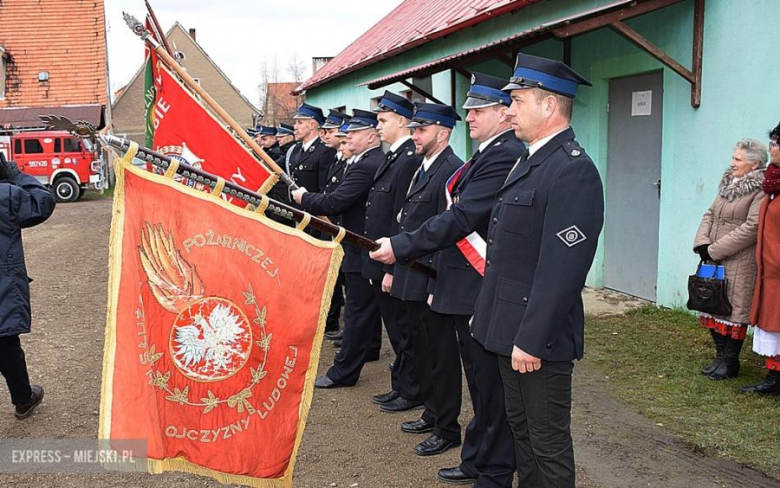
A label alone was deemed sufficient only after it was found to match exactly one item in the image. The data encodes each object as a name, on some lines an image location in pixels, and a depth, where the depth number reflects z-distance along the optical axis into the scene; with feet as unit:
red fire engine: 80.94
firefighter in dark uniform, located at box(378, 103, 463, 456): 13.93
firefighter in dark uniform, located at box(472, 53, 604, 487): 8.95
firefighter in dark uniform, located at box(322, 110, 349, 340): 19.93
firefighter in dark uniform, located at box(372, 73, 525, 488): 11.96
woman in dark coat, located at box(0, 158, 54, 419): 15.26
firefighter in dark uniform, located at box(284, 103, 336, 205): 24.36
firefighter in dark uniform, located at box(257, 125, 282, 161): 36.76
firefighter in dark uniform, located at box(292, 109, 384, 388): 17.75
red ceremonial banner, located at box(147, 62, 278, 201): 18.75
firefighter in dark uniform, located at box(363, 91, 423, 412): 16.19
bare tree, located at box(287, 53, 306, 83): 190.23
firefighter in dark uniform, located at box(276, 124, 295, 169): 33.55
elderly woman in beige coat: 16.66
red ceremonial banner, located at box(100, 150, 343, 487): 10.06
